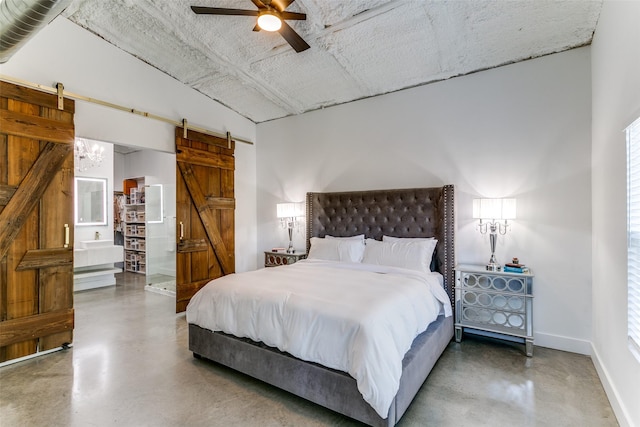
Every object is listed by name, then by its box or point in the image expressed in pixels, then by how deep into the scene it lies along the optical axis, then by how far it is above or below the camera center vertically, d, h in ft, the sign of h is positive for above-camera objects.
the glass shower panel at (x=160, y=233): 21.26 -1.30
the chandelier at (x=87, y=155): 18.71 +3.84
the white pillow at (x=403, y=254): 11.57 -1.61
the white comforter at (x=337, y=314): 6.33 -2.60
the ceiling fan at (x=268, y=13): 8.05 +5.51
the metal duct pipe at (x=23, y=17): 7.01 +4.78
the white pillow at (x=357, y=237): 13.89 -1.11
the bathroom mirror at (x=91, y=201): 20.75 +0.97
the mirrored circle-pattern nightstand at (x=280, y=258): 15.92 -2.35
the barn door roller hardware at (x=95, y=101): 9.99 +4.43
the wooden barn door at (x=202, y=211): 14.92 +0.17
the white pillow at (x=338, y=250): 13.16 -1.63
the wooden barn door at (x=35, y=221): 9.69 -0.22
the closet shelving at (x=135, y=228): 24.47 -1.13
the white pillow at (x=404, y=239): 12.44 -1.07
